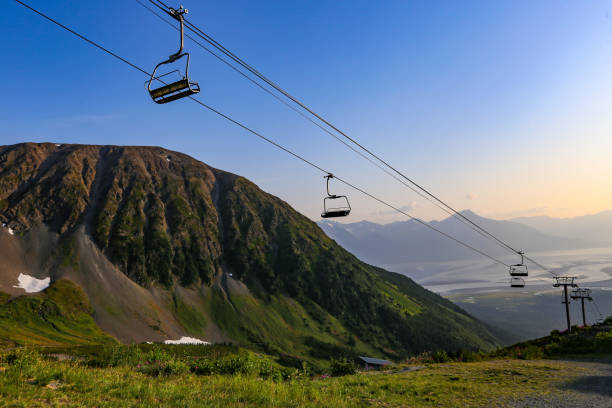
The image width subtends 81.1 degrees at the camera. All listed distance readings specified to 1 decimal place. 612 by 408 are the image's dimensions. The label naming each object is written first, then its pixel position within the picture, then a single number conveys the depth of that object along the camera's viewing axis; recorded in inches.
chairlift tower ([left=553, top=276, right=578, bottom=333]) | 2297.2
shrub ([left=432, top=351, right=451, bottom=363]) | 1192.2
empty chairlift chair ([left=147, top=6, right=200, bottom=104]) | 446.6
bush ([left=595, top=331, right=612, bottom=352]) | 1111.6
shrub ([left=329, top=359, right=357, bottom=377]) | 960.9
